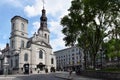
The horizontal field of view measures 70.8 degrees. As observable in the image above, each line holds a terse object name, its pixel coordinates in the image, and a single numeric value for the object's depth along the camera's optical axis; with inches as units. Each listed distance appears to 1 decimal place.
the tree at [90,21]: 444.7
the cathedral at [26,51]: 1218.2
